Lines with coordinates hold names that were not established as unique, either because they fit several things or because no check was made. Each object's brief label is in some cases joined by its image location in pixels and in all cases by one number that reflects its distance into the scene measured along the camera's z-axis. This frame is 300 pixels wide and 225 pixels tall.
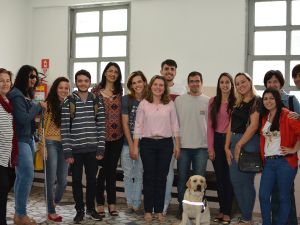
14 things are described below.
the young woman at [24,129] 3.42
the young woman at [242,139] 3.54
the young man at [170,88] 4.30
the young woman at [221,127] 3.81
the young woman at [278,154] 3.17
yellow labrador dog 3.64
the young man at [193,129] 3.95
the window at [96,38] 6.77
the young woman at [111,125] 4.02
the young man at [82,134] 3.71
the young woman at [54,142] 3.79
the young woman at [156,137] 3.87
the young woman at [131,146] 4.02
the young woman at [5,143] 3.23
